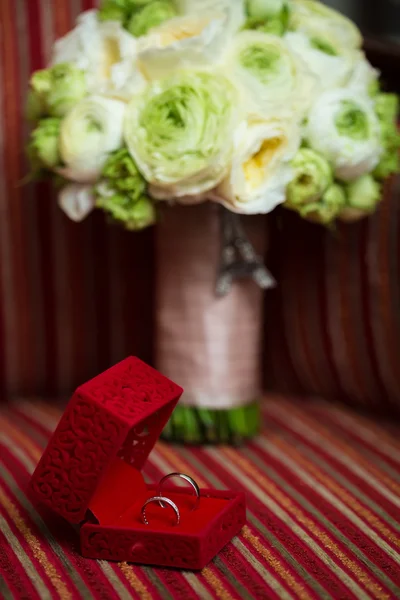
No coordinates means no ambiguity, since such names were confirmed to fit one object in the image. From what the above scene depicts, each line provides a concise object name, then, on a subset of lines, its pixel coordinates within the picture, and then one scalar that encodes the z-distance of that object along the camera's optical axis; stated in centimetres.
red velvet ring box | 77
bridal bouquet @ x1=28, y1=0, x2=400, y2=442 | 88
